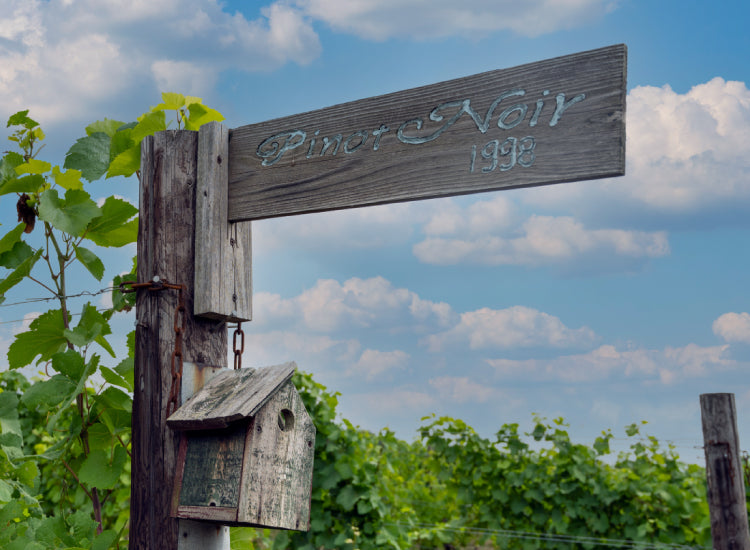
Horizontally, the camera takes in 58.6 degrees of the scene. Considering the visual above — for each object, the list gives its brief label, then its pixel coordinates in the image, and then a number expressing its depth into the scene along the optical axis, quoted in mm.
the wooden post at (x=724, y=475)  3820
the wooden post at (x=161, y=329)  2004
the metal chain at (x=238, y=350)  2168
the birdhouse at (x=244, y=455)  1855
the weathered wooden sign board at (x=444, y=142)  1735
